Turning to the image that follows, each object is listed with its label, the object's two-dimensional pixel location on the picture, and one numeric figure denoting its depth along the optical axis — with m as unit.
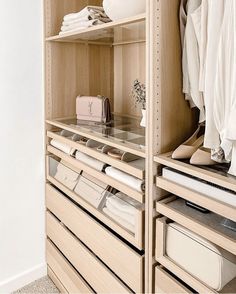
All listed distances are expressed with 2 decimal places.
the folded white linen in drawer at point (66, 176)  1.70
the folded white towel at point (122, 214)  1.31
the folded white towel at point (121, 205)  1.31
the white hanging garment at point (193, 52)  1.10
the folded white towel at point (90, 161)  1.48
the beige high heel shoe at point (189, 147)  1.10
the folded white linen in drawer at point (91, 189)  1.50
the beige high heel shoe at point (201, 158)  1.05
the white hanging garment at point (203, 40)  1.01
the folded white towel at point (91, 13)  1.56
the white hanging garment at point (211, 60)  0.96
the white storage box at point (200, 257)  0.96
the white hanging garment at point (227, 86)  0.91
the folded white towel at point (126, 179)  1.22
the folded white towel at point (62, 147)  1.71
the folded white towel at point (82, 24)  1.55
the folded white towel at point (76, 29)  1.55
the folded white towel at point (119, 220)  1.32
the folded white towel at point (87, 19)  1.57
